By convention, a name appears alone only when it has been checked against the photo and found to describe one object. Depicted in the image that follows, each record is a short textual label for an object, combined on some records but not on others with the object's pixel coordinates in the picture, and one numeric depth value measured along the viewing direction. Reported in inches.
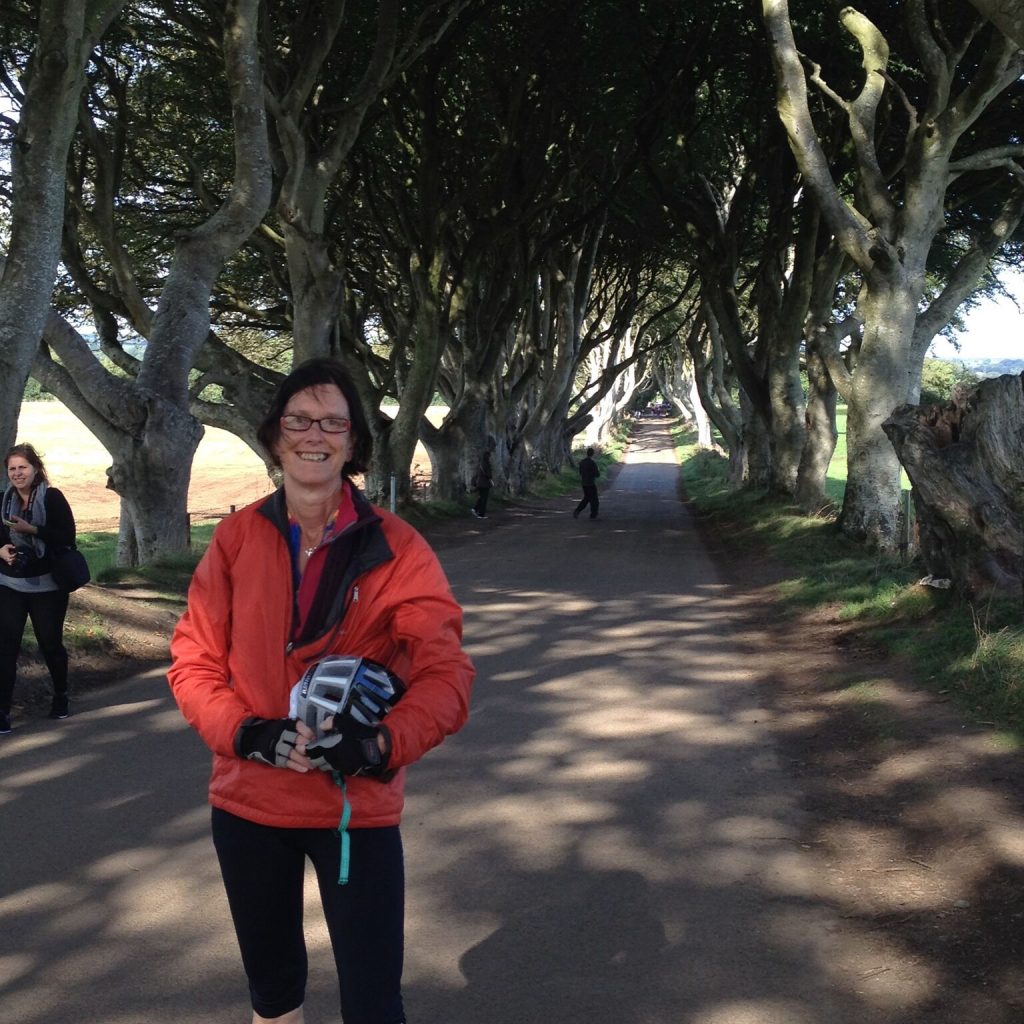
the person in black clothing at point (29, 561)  316.8
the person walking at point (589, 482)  1095.6
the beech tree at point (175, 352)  482.0
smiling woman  115.0
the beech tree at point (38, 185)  377.4
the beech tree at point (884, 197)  576.4
